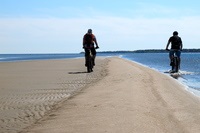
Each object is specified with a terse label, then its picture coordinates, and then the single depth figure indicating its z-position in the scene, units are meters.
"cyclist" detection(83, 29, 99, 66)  19.41
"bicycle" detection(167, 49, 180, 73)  21.28
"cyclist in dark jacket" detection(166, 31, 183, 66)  20.97
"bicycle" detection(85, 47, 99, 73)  19.33
